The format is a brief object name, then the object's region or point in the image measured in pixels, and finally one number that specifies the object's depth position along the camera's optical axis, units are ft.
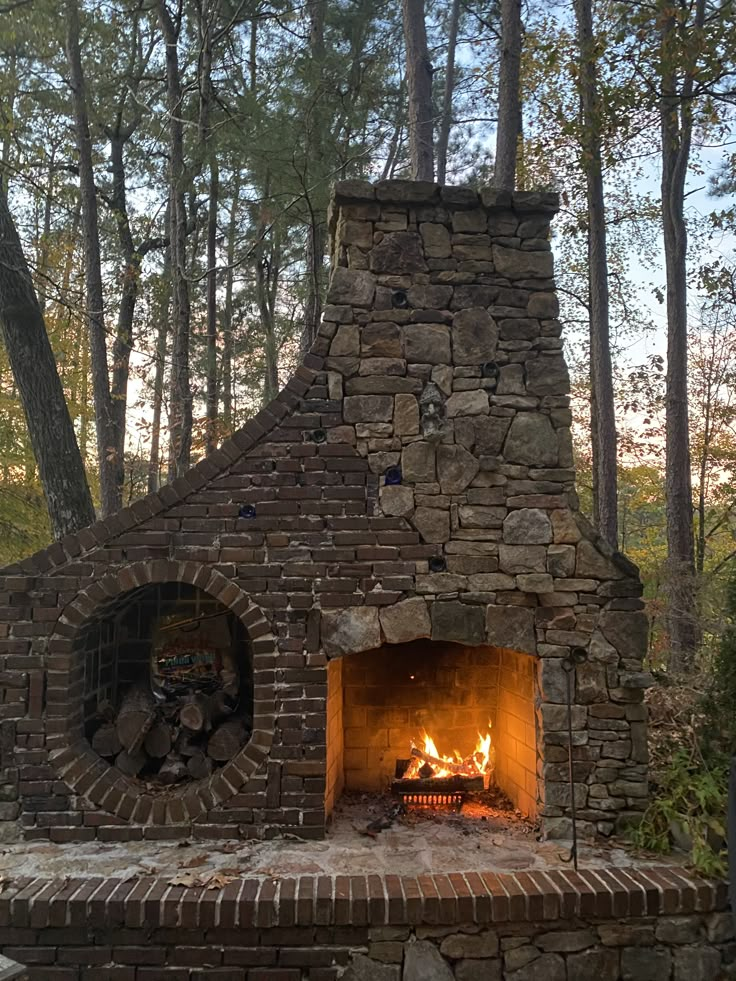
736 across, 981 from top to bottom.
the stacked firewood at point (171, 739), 15.44
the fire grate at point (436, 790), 17.06
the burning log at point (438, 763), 18.04
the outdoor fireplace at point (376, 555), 14.46
